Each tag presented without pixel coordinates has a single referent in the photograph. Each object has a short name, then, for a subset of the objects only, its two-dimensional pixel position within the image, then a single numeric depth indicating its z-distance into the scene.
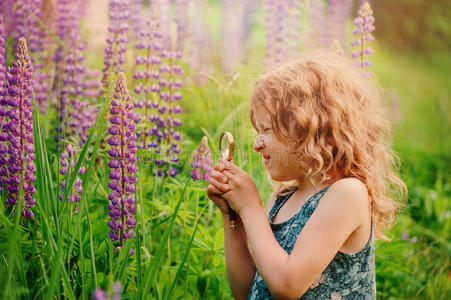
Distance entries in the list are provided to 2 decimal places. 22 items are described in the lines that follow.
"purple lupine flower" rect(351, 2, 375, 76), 2.75
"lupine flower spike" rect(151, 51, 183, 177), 2.85
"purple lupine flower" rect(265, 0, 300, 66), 4.61
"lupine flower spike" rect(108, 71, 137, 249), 1.96
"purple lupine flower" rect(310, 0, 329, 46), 5.39
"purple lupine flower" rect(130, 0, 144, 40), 5.15
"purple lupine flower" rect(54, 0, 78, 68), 3.86
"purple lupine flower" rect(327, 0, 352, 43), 6.11
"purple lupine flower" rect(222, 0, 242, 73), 5.98
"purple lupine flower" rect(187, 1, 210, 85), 5.45
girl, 1.71
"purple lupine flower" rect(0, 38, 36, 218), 2.02
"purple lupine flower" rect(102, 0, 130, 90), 3.02
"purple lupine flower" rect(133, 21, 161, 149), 2.86
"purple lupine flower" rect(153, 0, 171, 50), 4.49
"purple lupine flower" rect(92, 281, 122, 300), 1.05
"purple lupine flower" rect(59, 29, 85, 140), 3.08
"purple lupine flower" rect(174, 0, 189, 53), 5.11
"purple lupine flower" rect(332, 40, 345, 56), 2.63
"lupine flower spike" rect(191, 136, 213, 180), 2.44
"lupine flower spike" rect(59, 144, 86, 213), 2.11
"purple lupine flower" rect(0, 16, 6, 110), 2.11
